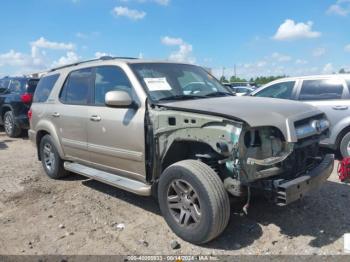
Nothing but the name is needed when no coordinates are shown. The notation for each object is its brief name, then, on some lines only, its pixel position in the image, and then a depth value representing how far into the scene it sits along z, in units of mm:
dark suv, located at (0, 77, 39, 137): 10594
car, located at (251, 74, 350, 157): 6656
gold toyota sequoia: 3326
